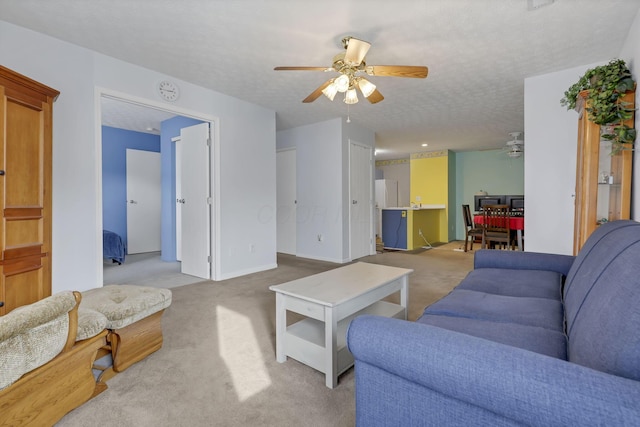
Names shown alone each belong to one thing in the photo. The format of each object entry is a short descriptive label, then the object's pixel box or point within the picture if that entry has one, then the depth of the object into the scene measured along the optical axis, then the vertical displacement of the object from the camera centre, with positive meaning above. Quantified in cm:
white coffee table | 163 -59
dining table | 510 -30
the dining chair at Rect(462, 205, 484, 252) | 586 -40
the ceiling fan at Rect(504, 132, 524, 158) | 596 +123
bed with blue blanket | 471 -62
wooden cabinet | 169 +9
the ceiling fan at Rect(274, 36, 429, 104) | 225 +105
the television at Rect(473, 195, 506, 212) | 617 +13
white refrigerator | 888 +38
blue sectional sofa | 64 -40
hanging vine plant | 218 +75
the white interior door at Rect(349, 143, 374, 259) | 526 +12
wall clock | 327 +124
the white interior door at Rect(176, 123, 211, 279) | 393 +6
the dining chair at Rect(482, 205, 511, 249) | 519 -30
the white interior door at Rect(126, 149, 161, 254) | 600 +10
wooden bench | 175 -67
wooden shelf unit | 228 +20
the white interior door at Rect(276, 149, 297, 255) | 577 +12
